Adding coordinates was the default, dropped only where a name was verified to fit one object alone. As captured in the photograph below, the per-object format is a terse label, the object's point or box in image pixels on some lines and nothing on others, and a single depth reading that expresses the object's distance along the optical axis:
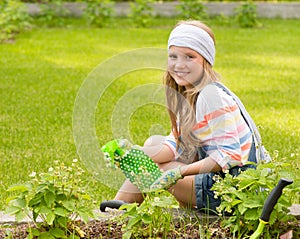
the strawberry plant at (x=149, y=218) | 3.18
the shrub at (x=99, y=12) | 13.10
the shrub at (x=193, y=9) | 13.38
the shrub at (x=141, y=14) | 13.11
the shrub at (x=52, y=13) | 13.37
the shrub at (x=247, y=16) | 13.16
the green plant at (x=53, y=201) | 3.11
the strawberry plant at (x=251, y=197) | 3.20
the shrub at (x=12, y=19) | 11.23
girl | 3.58
